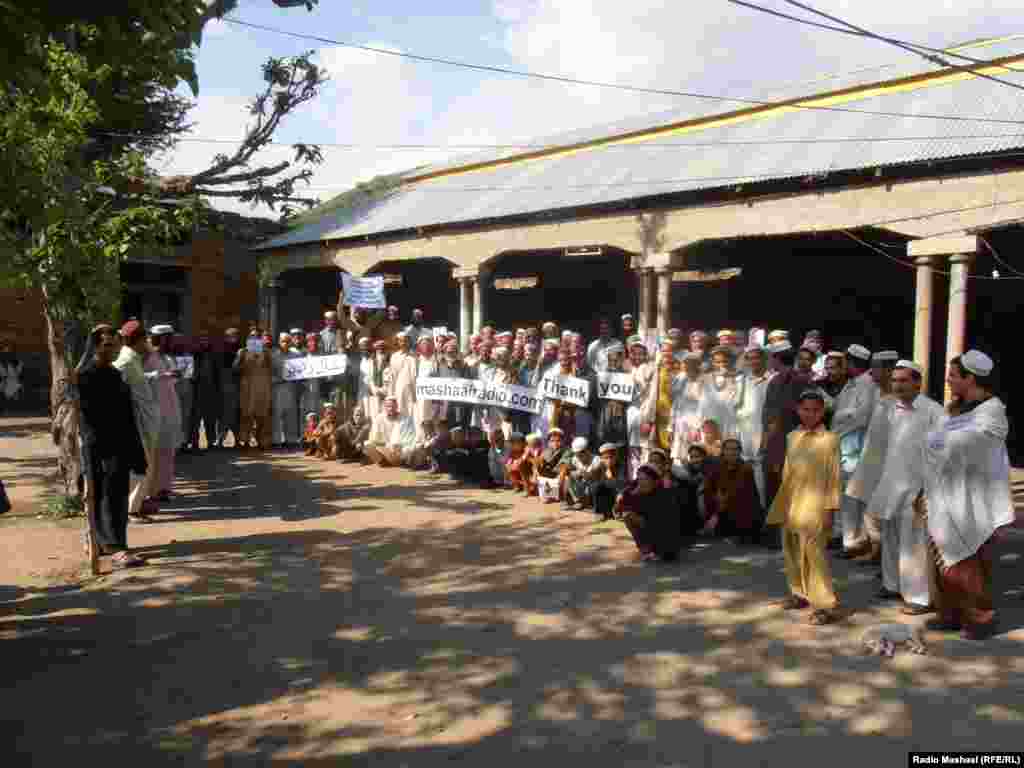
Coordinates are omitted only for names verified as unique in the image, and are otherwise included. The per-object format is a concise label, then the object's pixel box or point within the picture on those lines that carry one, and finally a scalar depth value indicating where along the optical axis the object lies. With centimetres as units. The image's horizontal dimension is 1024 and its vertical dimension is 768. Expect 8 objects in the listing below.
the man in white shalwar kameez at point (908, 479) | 540
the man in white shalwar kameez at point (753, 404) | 760
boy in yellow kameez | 521
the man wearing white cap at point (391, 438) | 1088
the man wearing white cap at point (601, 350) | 951
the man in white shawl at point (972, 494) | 487
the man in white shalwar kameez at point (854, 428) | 661
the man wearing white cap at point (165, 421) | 814
